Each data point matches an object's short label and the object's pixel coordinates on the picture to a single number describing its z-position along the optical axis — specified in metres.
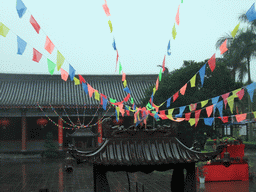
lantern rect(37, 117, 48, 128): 21.47
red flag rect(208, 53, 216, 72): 6.80
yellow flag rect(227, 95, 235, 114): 7.99
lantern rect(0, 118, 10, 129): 21.28
